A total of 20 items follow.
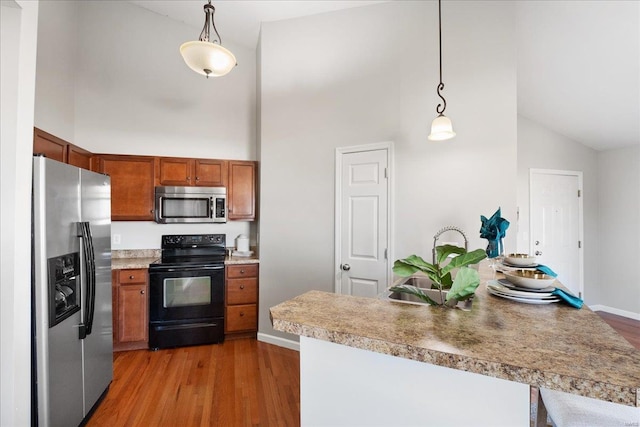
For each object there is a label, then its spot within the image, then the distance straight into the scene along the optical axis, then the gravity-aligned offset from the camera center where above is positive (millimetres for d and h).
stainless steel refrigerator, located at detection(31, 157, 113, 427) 1523 -496
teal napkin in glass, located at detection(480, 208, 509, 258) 1844 -121
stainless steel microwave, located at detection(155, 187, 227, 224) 3264 +121
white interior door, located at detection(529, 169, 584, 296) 4043 -116
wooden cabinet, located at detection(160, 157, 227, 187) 3340 +523
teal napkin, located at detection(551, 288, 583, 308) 1118 -343
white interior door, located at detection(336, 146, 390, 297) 2670 -61
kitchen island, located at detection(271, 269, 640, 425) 666 -372
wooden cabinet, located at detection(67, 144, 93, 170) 2687 +597
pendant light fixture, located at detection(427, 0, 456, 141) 1885 +592
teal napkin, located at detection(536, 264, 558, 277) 1471 -301
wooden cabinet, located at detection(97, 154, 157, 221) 3182 +346
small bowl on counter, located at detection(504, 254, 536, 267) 1602 -266
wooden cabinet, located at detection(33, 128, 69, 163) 2133 +576
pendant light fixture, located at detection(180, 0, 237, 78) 1657 +977
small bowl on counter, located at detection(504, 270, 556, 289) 1226 -292
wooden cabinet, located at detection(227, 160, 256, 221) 3523 +305
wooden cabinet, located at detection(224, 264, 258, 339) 3193 -997
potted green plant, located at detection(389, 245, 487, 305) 965 -218
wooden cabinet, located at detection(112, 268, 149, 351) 2906 -1001
